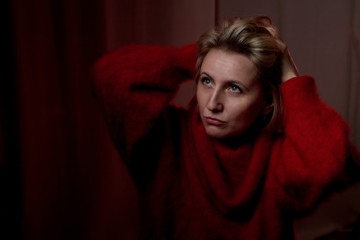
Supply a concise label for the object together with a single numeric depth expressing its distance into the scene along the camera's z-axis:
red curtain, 1.02
